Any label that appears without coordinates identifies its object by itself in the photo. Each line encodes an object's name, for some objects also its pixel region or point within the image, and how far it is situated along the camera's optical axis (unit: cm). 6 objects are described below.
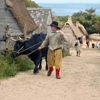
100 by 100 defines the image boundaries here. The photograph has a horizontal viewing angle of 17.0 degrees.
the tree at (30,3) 5327
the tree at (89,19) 5610
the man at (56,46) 1048
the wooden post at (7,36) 1229
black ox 1141
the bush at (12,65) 1065
